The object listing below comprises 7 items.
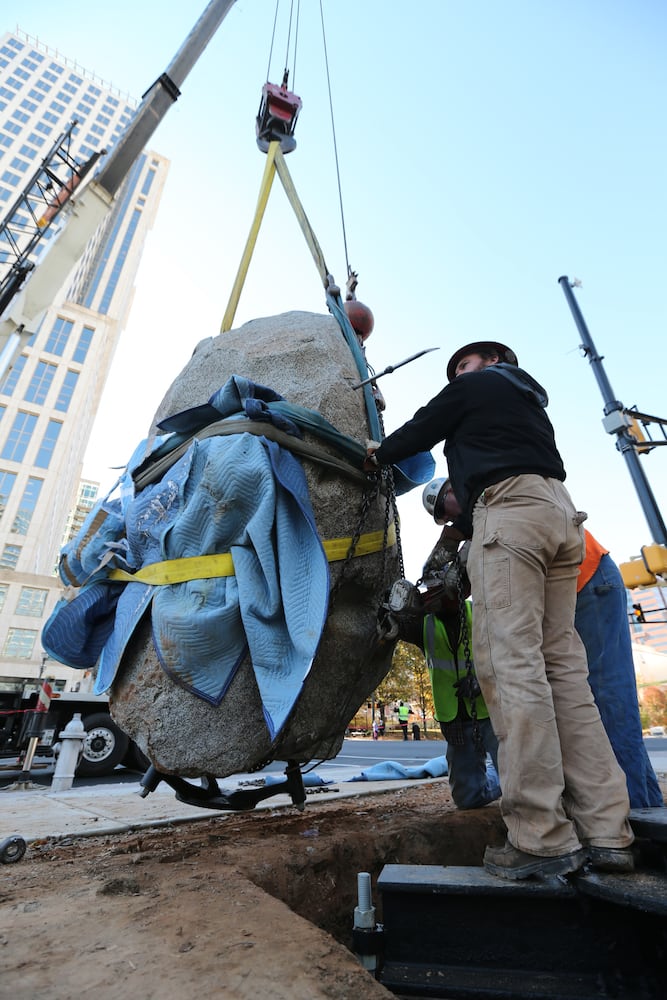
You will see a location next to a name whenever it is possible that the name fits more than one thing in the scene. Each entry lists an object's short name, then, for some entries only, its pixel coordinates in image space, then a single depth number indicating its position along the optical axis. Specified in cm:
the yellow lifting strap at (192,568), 232
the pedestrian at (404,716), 2014
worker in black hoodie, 174
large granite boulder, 221
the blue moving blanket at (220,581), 219
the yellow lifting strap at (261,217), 355
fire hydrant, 547
